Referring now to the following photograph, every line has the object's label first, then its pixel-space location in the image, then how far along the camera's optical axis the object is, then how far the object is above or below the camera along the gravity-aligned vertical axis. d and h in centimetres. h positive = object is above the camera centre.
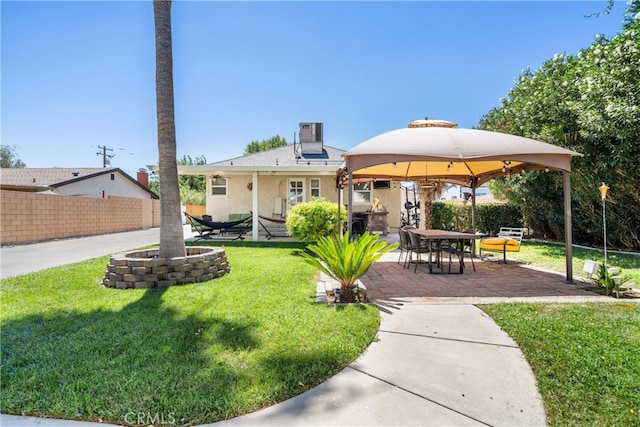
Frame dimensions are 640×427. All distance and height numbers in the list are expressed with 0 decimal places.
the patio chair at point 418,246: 679 -68
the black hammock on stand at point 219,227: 1234 -36
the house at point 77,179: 2006 +299
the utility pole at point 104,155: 3535 +781
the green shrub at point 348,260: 462 -67
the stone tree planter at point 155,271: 548 -98
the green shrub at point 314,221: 925 -10
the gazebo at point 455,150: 559 +124
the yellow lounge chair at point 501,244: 761 -74
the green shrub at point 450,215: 1473 +2
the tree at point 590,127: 782 +251
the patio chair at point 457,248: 683 -80
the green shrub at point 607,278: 500 -108
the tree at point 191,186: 3359 +451
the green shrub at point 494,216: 1474 -4
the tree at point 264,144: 4012 +999
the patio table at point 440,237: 640 -45
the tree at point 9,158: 3694 +795
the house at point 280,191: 1532 +138
